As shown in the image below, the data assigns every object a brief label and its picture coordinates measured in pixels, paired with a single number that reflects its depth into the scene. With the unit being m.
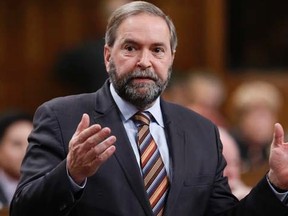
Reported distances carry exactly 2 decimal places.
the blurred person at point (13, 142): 11.87
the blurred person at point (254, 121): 14.94
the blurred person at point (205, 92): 15.39
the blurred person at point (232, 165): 10.72
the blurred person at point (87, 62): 15.78
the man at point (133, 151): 7.21
